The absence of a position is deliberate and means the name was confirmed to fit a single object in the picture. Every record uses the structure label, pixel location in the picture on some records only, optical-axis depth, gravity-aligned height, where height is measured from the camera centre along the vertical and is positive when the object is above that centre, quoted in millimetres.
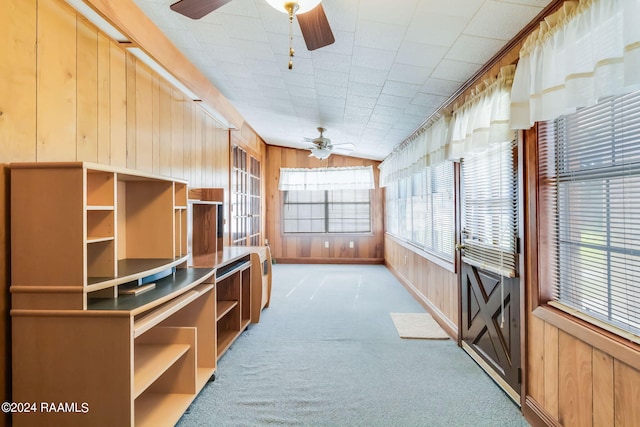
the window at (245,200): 4848 +244
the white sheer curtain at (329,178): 7102 +783
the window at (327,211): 7277 +54
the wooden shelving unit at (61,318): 1356 -445
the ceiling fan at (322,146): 5047 +1092
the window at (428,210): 3316 +42
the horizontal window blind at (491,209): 2121 +24
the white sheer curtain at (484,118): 1979 +661
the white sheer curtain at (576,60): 1143 +652
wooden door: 2086 -816
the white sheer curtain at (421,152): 3012 +730
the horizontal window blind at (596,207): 1324 +23
